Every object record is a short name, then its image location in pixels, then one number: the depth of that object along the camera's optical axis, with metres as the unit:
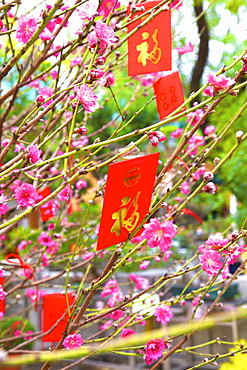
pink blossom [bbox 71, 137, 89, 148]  2.14
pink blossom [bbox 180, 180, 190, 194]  2.03
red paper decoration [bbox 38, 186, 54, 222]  1.98
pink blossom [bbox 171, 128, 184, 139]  2.03
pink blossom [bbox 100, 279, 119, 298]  2.16
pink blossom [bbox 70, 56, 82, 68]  1.93
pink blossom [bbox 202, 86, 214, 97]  1.81
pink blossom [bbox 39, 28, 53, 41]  1.63
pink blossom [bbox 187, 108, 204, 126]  1.80
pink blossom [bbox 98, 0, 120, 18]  1.53
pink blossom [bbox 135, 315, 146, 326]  1.71
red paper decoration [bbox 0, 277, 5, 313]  1.73
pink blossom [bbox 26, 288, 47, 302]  2.13
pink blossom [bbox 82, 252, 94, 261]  2.29
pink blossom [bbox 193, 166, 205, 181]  1.89
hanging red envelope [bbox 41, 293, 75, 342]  1.84
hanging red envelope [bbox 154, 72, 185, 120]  1.73
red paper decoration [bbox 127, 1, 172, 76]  1.61
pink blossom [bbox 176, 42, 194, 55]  1.94
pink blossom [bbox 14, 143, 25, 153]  1.79
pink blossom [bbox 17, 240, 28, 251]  2.70
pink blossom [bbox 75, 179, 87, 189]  2.56
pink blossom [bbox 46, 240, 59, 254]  2.13
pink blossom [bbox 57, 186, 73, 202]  1.89
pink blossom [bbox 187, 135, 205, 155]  2.04
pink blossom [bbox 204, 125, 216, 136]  2.24
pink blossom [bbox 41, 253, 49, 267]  2.01
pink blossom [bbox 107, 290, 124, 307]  2.03
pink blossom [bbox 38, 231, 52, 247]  2.03
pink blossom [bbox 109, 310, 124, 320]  1.86
